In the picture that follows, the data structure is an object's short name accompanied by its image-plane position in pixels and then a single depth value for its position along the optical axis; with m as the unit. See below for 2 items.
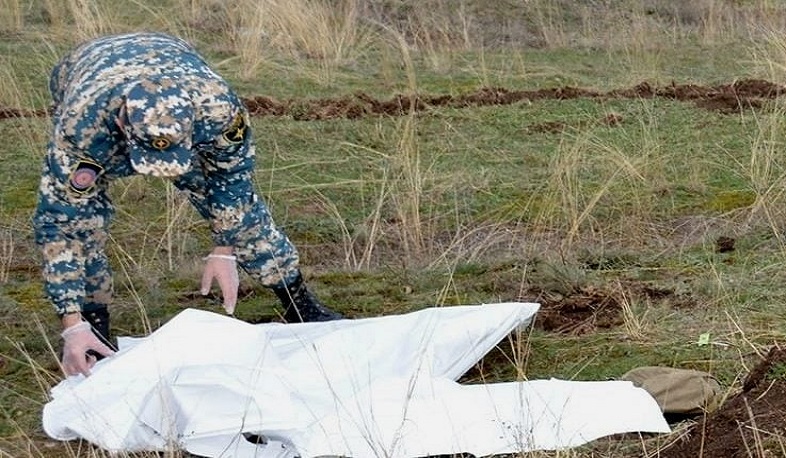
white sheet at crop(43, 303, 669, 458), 6.88
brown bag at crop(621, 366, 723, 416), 7.25
